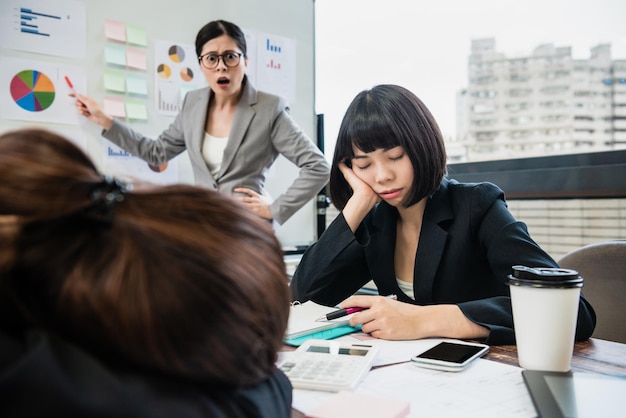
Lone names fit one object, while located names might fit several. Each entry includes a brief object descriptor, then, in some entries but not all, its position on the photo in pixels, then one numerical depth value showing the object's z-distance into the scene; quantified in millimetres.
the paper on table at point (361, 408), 535
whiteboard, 1951
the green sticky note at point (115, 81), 2047
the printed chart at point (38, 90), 1830
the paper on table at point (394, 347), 777
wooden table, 736
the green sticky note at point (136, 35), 2092
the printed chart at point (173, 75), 2197
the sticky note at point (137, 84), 2104
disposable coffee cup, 694
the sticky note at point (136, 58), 2098
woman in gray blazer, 1979
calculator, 646
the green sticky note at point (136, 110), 2105
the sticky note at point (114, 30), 2035
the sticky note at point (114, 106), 2047
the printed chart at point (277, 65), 2549
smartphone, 708
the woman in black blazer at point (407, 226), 1207
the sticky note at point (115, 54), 2041
